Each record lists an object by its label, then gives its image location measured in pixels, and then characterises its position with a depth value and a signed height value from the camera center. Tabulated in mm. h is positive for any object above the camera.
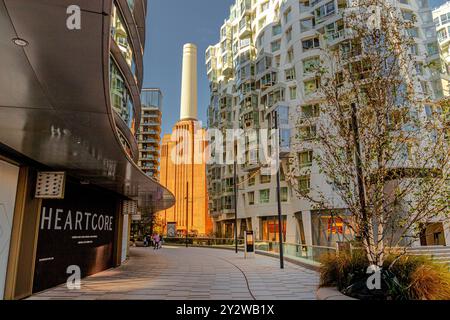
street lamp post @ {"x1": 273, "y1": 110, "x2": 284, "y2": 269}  14906 +552
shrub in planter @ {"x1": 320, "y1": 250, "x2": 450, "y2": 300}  5875 -1000
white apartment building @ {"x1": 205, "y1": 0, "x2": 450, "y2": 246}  34969 +17409
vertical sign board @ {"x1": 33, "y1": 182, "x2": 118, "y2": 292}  9281 -303
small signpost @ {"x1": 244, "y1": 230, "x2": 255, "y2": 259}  20969 -1188
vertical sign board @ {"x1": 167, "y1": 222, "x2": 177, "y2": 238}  40906 -394
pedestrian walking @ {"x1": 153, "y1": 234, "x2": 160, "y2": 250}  33719 -1607
